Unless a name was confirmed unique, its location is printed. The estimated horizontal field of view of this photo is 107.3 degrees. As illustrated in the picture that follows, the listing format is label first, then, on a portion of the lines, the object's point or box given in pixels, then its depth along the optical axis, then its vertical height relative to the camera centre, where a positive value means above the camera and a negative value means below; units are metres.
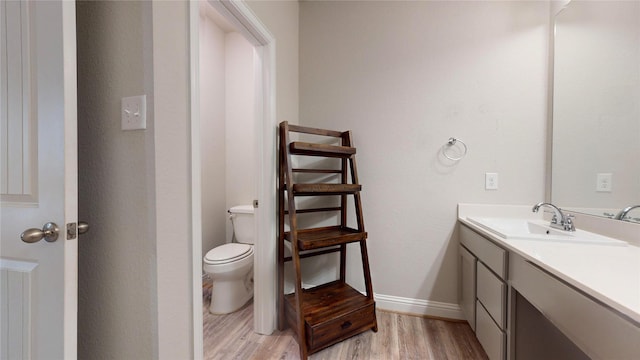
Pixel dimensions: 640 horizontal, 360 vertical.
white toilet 1.72 -0.75
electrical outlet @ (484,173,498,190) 1.66 -0.02
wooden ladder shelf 1.39 -0.40
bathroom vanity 0.63 -0.38
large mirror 1.11 +0.38
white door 0.68 +0.00
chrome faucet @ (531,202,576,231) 1.29 -0.24
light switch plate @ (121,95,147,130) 0.78 +0.21
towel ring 1.70 +0.22
